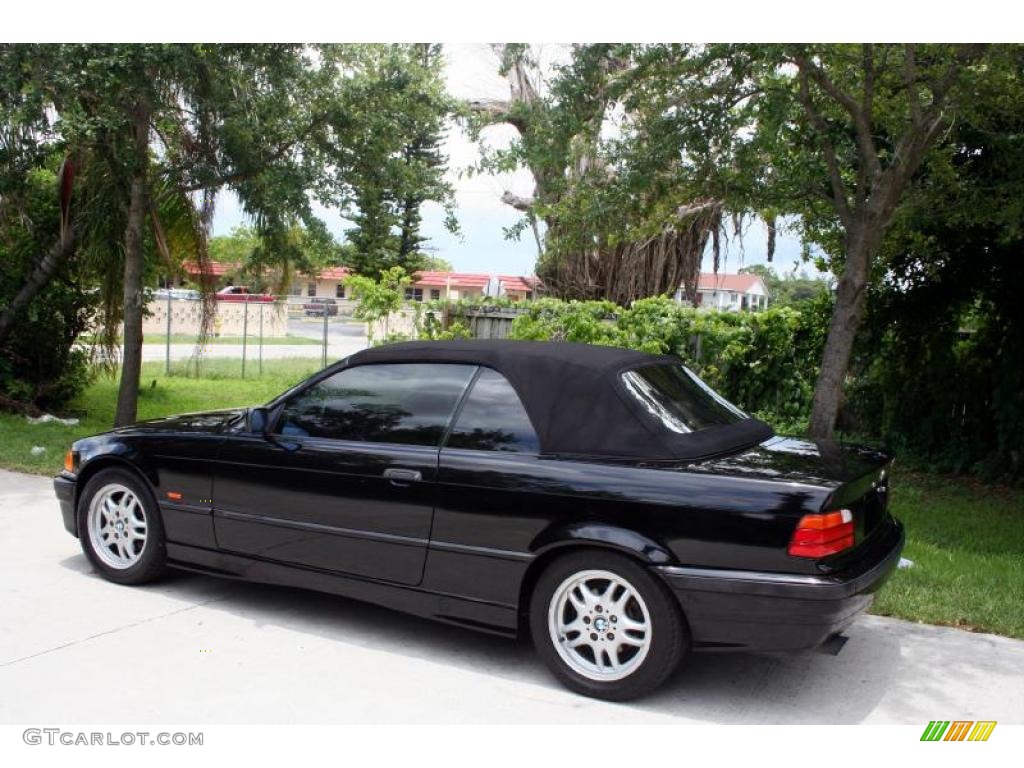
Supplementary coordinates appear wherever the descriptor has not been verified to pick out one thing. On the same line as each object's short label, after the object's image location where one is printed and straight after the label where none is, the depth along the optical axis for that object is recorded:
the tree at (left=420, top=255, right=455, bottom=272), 73.95
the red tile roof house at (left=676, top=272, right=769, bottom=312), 66.56
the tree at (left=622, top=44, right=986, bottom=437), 6.49
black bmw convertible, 3.77
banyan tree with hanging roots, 7.09
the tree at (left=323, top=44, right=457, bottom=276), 9.55
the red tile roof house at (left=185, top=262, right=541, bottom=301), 58.69
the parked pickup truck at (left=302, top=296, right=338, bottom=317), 14.49
